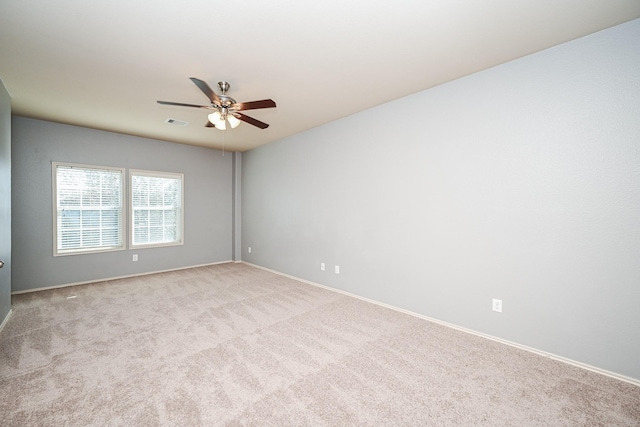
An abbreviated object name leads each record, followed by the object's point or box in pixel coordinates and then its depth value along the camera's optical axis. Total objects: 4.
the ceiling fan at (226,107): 2.56
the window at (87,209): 4.33
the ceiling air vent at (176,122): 4.09
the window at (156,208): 5.07
